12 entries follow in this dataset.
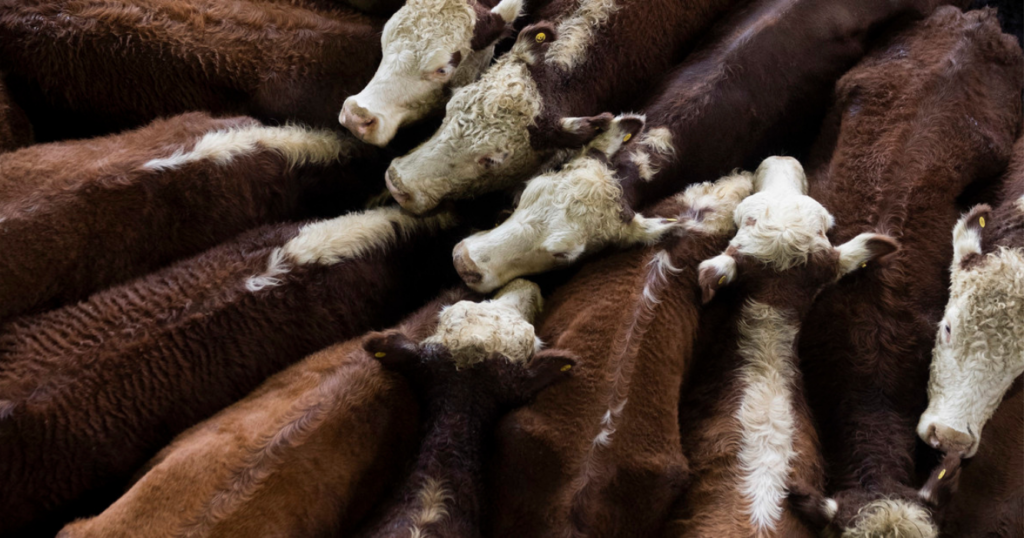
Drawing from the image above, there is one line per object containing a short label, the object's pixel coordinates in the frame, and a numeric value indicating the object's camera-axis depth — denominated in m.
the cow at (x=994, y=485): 2.18
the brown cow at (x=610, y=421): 2.04
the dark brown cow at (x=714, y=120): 2.37
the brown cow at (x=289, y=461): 1.77
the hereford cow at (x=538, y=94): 2.46
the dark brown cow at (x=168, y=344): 1.96
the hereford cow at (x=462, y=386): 2.03
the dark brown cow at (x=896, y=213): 2.21
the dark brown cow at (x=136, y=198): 2.20
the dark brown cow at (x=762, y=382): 2.06
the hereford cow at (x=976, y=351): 2.15
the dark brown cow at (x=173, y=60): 2.57
